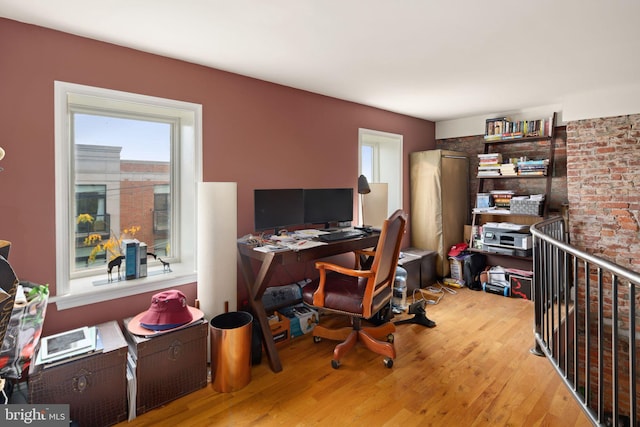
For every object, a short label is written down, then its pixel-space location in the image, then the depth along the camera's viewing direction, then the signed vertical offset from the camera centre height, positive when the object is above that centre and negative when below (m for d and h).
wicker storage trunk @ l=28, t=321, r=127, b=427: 1.76 -0.93
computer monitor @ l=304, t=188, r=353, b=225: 3.39 +0.07
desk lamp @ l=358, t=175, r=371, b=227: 3.71 +0.28
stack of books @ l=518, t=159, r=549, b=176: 4.16 +0.55
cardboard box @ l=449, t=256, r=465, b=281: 4.60 -0.75
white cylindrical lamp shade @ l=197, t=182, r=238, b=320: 2.49 -0.23
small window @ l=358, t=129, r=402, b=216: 4.82 +0.70
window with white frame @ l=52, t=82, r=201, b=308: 2.27 +0.21
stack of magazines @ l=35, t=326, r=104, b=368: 1.82 -0.75
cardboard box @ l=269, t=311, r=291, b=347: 2.87 -0.99
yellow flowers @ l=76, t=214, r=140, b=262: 2.63 -0.24
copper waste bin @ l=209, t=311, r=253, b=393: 2.24 -0.96
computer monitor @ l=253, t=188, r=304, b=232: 2.94 +0.04
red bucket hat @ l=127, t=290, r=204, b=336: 2.15 -0.68
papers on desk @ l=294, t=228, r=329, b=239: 3.10 -0.20
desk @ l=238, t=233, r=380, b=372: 2.49 -0.41
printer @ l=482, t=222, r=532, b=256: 4.16 -0.33
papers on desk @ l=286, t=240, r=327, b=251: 2.62 -0.26
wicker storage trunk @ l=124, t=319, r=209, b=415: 2.05 -0.96
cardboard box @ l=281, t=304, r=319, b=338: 3.04 -0.97
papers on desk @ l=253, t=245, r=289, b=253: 2.54 -0.27
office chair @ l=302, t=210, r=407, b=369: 2.41 -0.62
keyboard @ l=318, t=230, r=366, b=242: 2.95 -0.21
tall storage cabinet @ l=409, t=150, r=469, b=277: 4.68 +0.16
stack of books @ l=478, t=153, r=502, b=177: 4.56 +0.65
